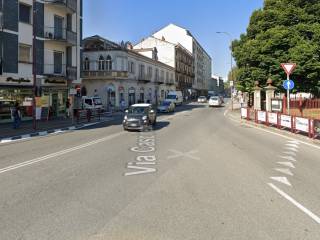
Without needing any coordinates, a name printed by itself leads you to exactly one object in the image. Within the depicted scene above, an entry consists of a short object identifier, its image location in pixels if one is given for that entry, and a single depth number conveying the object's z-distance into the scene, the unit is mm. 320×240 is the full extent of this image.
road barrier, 11368
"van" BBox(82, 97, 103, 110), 28400
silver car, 14696
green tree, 20618
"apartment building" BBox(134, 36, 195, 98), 56469
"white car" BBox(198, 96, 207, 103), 55319
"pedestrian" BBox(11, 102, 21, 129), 15791
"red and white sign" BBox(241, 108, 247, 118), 20525
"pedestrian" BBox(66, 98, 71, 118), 22953
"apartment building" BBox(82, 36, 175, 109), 35820
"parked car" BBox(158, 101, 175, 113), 29888
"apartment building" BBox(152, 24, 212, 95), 67258
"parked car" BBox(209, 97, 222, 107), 40785
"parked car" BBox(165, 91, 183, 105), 42062
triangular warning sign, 13573
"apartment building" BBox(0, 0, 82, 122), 18695
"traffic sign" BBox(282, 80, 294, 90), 13977
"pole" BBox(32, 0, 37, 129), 15619
